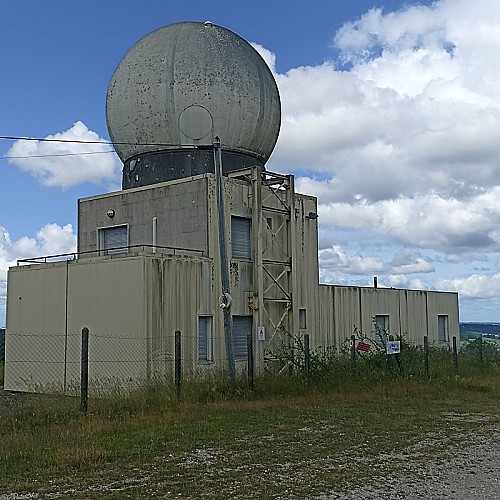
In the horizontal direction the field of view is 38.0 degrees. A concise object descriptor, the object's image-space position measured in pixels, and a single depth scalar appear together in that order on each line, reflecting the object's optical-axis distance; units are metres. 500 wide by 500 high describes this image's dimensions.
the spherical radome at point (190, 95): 22.22
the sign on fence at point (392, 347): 18.75
